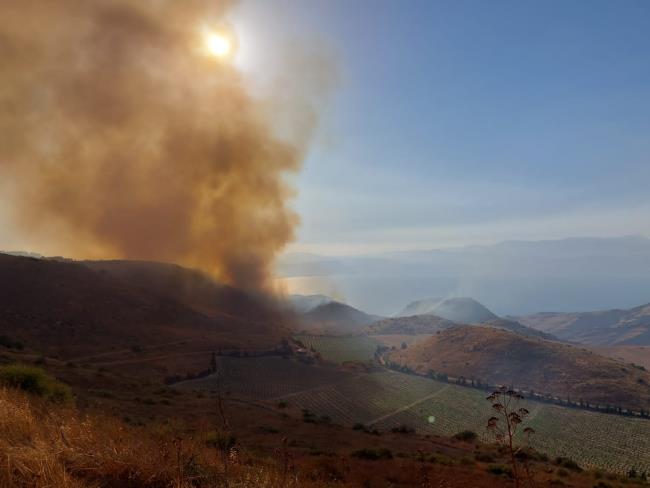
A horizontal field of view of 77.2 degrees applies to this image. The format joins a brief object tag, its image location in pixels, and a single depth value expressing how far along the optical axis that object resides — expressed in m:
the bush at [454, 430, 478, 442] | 34.40
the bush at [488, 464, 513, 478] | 19.45
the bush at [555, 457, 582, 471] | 26.49
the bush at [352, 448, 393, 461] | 20.45
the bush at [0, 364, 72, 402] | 16.58
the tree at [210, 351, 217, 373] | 60.49
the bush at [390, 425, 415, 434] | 34.75
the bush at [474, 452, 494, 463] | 24.69
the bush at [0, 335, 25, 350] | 42.35
